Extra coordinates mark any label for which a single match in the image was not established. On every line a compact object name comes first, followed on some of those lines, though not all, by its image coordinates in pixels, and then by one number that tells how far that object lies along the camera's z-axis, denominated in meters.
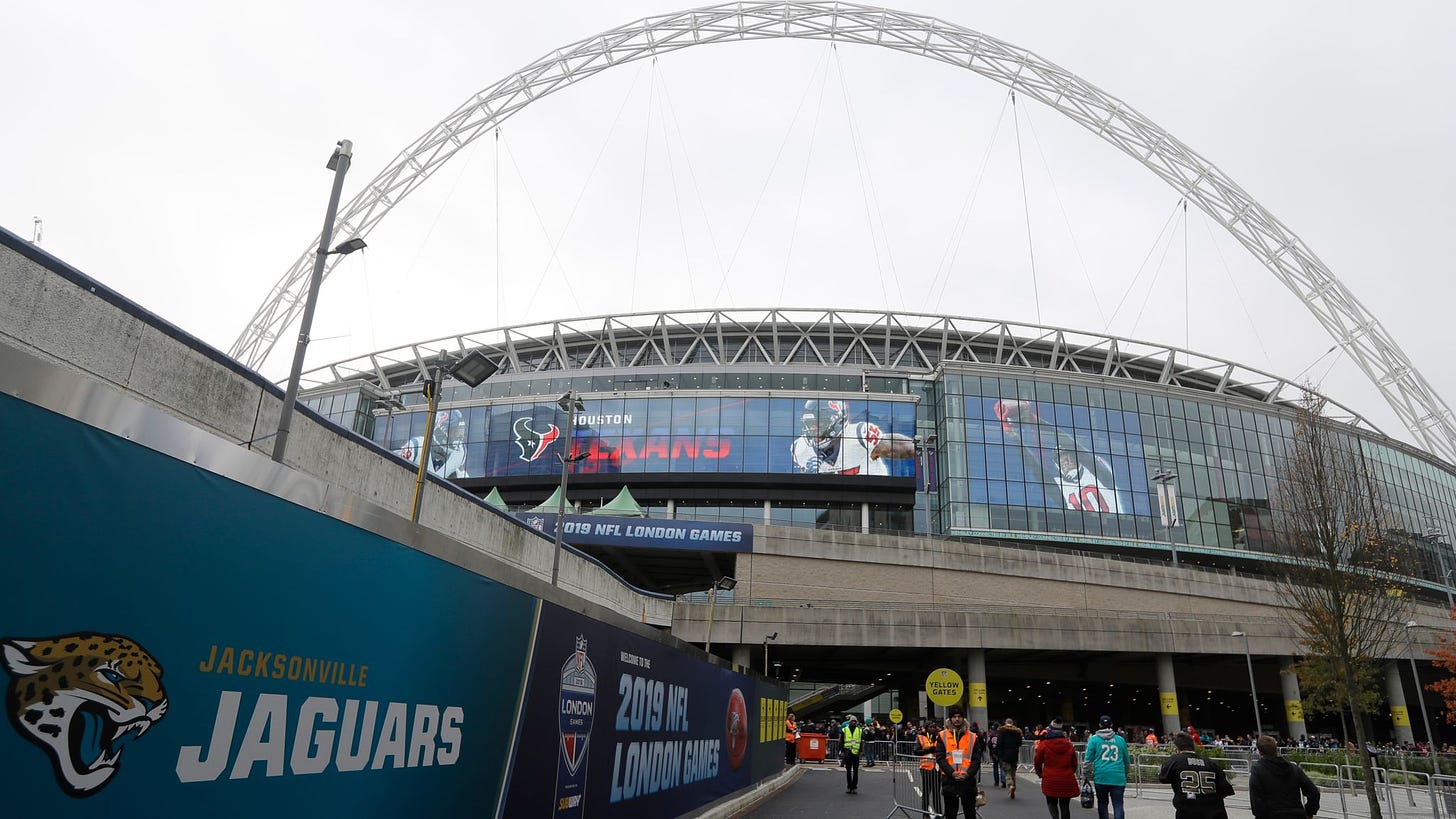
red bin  31.50
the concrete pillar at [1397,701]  50.66
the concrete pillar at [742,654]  45.66
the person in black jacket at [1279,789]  8.96
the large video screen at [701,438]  70.31
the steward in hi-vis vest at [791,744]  29.95
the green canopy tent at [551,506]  52.36
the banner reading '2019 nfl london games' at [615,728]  7.48
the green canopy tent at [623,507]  53.38
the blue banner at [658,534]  51.28
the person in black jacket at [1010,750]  20.16
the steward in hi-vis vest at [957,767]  12.41
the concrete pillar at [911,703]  70.75
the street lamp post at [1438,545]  76.62
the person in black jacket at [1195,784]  9.76
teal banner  3.20
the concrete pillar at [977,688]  45.00
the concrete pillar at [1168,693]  48.00
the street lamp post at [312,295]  12.23
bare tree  20.30
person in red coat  12.13
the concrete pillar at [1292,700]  50.75
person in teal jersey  12.70
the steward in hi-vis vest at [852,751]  20.52
